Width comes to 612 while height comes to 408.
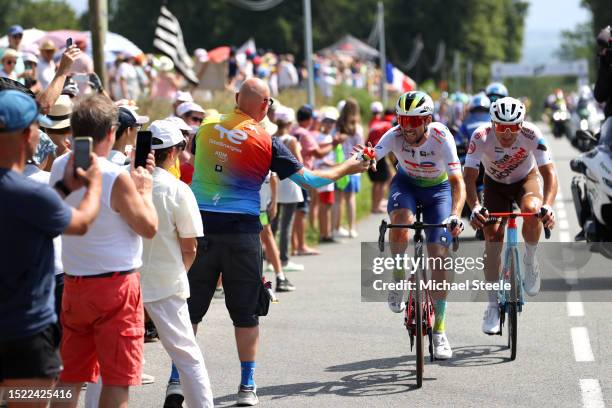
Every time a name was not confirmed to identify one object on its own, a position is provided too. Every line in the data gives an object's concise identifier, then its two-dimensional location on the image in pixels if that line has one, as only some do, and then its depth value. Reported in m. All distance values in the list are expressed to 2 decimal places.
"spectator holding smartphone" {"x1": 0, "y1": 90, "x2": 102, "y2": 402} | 11.24
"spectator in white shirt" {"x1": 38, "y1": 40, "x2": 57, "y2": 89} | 33.59
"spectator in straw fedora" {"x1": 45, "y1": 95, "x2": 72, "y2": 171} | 18.59
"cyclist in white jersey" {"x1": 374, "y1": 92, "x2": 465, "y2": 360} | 19.52
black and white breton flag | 48.44
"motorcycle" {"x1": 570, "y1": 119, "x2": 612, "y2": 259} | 27.55
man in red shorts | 13.00
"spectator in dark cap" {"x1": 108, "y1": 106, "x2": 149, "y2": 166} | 15.25
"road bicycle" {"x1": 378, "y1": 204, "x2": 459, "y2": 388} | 18.66
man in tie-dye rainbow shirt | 17.05
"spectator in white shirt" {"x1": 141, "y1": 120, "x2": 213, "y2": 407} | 15.11
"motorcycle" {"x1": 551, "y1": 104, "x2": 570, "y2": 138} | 82.53
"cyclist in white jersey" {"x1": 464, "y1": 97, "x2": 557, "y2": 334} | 20.64
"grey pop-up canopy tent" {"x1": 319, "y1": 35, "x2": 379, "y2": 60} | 134.00
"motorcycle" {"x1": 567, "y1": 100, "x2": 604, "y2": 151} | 57.59
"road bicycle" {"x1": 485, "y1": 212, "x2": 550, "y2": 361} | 19.61
